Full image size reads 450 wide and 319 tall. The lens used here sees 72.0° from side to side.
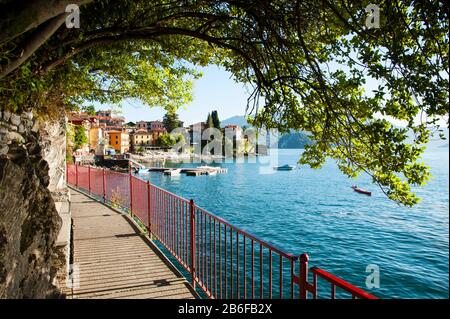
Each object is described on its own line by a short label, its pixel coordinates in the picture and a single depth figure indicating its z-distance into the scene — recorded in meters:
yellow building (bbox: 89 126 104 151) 83.56
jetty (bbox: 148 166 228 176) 58.28
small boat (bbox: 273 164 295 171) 75.19
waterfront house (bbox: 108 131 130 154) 100.50
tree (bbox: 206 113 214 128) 95.51
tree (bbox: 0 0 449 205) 3.03
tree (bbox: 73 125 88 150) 56.81
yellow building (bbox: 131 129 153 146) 113.00
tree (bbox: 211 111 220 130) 99.65
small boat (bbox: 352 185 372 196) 38.88
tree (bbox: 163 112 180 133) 117.42
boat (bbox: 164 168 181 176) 56.25
